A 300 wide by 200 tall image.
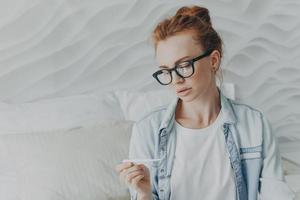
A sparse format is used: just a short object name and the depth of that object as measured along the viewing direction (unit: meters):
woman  1.35
